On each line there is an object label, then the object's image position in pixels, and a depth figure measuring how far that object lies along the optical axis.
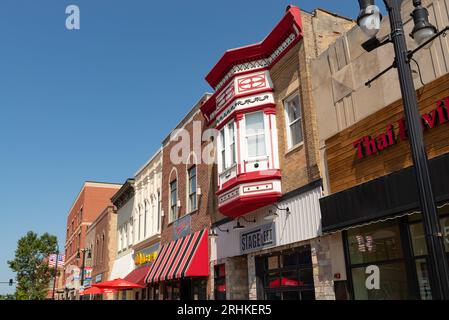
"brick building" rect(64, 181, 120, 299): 55.94
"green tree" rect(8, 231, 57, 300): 56.81
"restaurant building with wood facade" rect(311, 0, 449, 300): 8.96
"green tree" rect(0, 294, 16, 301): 62.33
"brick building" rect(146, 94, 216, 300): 19.05
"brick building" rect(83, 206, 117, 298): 36.44
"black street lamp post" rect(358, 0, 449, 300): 4.85
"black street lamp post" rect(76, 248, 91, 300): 37.16
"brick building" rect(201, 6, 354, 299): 12.84
